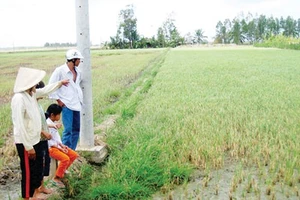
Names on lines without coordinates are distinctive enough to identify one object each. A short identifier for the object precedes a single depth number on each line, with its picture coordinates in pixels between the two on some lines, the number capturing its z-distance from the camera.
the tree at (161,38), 78.02
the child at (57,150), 3.81
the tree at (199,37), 96.33
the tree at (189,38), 95.10
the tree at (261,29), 85.50
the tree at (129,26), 76.75
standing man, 4.31
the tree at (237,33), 82.94
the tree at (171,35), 82.25
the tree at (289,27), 88.38
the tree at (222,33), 92.31
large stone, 4.57
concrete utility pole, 4.49
